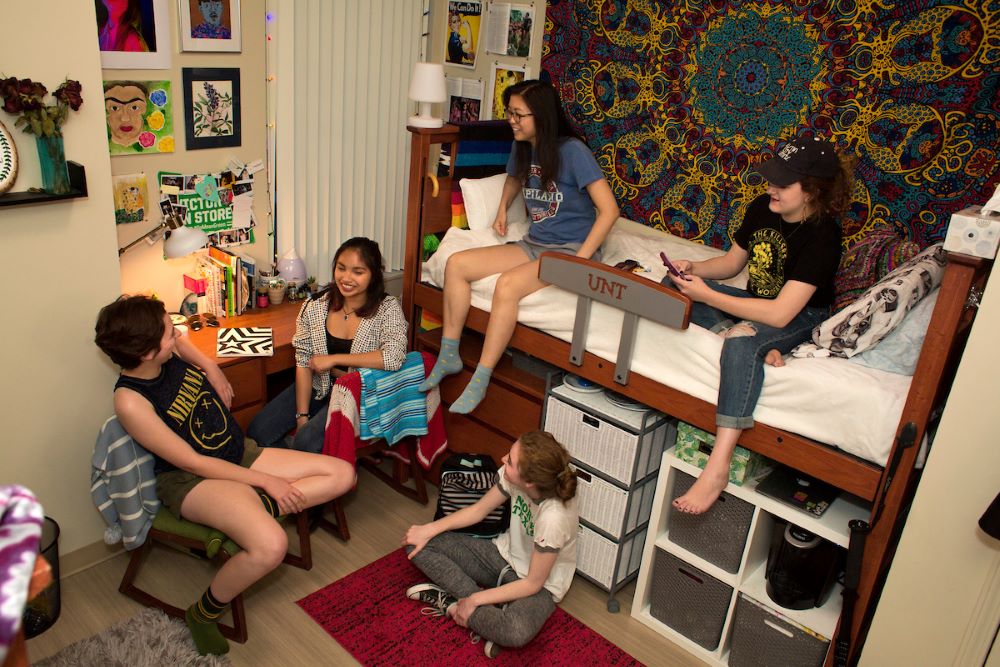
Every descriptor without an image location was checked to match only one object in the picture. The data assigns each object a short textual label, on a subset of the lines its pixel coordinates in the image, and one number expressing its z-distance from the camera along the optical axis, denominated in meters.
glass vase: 2.25
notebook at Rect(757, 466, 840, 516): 2.36
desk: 2.99
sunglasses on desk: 3.18
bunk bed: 2.01
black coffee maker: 2.36
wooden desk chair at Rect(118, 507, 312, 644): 2.42
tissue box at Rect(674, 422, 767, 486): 2.43
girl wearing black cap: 2.34
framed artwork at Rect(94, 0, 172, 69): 2.76
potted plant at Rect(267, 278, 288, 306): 3.46
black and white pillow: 2.25
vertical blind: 3.36
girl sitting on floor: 2.36
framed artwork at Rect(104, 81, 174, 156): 2.86
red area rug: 2.51
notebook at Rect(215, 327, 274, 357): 3.00
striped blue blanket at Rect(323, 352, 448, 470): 2.85
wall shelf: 2.19
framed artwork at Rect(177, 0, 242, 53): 2.96
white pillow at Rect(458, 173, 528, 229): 3.29
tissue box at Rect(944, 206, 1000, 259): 1.85
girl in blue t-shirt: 2.88
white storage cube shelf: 2.35
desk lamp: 2.90
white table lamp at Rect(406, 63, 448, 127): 3.25
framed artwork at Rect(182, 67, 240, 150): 3.08
